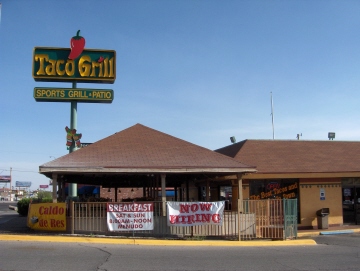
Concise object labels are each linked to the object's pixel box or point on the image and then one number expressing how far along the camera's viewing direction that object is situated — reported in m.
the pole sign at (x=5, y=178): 132.27
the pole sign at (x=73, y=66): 25.83
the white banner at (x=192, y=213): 15.94
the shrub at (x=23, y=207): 31.94
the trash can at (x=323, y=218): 21.22
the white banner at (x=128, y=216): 15.77
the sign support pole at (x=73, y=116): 25.89
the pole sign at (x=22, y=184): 185.38
